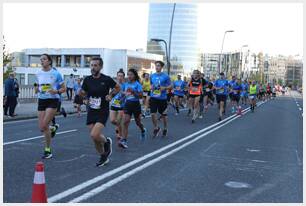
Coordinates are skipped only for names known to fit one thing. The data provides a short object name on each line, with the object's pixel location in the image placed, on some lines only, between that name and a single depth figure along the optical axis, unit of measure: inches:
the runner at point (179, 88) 888.7
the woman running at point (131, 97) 396.8
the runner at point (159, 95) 466.3
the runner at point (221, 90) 753.6
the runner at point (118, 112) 400.8
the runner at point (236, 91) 888.5
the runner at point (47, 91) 338.3
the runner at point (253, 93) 991.0
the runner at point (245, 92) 1184.8
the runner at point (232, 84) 869.3
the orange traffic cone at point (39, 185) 197.9
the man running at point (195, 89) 657.7
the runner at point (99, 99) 308.3
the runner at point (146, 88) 755.0
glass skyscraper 4500.5
